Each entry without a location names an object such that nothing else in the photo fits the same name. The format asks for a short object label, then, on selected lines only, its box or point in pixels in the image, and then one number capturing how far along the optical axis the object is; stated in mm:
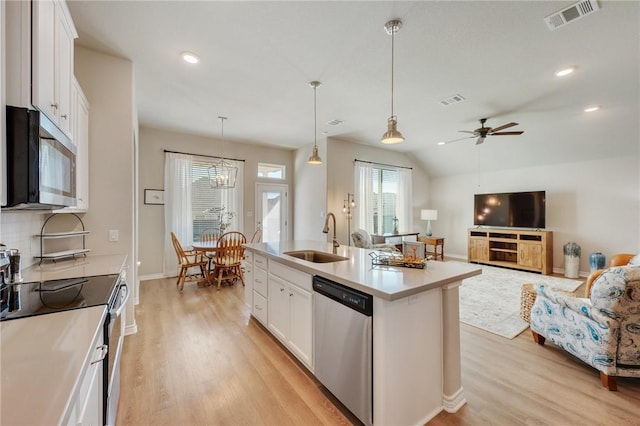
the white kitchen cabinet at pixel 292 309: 2144
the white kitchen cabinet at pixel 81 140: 2160
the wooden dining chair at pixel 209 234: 5431
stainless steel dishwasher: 1580
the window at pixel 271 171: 6420
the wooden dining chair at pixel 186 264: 4430
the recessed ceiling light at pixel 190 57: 2693
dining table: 4453
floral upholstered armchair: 1931
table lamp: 7504
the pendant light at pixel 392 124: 2272
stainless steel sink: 2746
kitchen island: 1521
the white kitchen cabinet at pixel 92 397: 825
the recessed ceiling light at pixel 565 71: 2998
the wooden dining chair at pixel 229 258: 4457
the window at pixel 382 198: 6422
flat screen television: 5855
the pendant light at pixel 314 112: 3328
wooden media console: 5609
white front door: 6324
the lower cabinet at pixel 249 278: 3205
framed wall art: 5016
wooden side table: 7109
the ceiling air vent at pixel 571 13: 2043
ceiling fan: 4312
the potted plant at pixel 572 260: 5270
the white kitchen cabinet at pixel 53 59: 1325
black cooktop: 1235
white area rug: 3109
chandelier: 5356
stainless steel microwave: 1183
